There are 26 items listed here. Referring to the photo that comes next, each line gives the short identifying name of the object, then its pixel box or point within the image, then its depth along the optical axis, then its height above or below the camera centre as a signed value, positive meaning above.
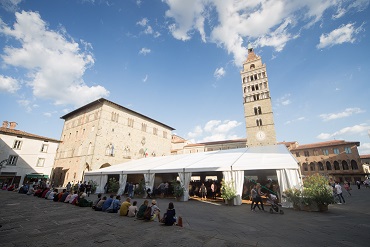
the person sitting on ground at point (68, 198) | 11.52 -1.58
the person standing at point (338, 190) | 10.78 -0.62
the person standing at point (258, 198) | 8.59 -0.97
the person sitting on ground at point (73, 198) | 10.93 -1.53
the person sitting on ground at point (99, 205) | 8.84 -1.53
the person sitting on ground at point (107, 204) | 8.57 -1.42
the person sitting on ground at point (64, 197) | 11.69 -1.55
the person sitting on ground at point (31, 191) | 15.73 -1.63
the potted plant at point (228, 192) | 10.06 -0.83
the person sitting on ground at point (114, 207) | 8.35 -1.51
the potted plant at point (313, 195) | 8.05 -0.74
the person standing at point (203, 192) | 13.16 -1.14
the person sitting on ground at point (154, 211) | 6.58 -1.33
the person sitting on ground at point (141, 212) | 6.85 -1.41
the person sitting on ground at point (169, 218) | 5.85 -1.38
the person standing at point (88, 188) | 16.08 -1.29
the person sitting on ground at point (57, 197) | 12.18 -1.62
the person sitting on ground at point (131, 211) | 7.46 -1.51
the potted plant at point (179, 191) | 11.94 -1.01
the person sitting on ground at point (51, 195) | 12.75 -1.60
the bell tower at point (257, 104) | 32.59 +14.43
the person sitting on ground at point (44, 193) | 14.11 -1.59
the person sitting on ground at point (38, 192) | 14.59 -1.59
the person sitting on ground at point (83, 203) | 9.98 -1.62
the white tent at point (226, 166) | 9.44 +0.72
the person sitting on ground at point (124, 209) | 7.56 -1.45
